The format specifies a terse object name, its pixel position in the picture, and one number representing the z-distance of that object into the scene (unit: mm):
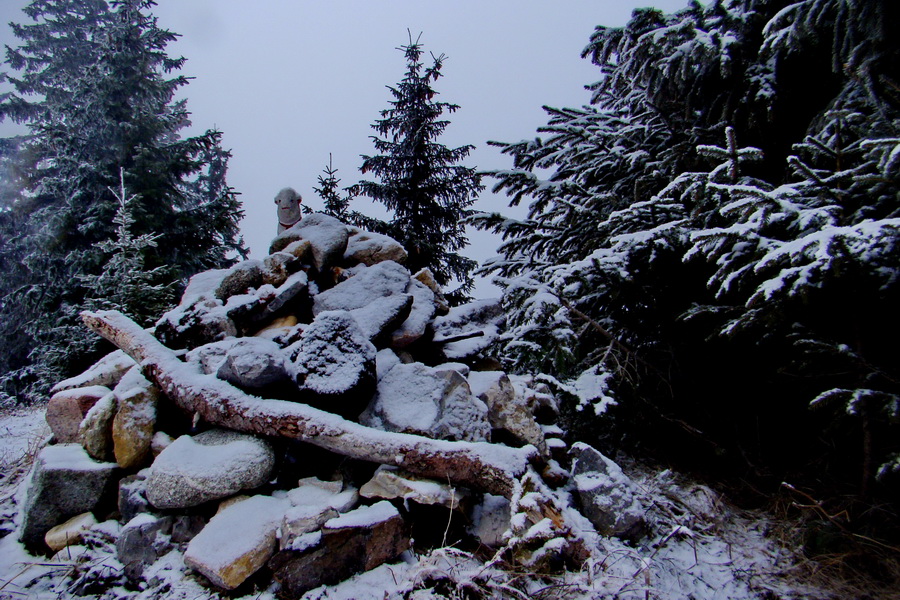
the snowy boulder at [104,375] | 3982
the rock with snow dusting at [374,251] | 5648
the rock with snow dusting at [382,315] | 4195
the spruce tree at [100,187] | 9008
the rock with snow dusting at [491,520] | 2777
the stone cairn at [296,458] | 2496
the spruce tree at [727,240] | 2613
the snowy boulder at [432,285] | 5578
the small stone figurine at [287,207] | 6000
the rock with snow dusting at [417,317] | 4559
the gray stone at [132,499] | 2842
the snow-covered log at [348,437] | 2895
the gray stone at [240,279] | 4637
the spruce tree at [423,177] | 9086
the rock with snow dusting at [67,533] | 2672
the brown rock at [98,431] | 3191
